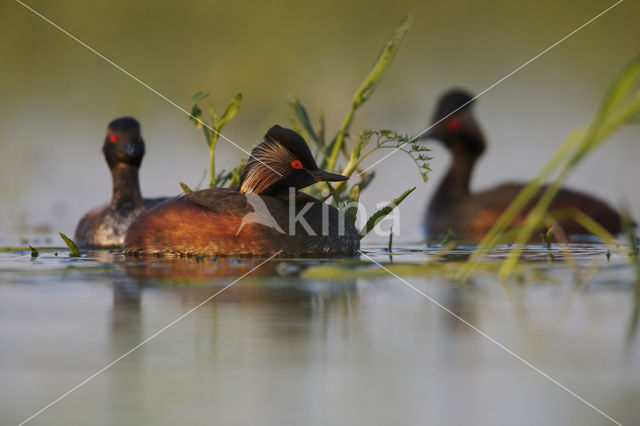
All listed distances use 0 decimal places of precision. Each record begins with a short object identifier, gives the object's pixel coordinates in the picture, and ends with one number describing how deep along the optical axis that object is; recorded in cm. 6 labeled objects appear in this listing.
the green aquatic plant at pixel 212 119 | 1266
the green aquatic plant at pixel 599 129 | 534
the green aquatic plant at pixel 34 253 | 1256
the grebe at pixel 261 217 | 1253
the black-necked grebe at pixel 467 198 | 2045
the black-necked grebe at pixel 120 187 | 1609
